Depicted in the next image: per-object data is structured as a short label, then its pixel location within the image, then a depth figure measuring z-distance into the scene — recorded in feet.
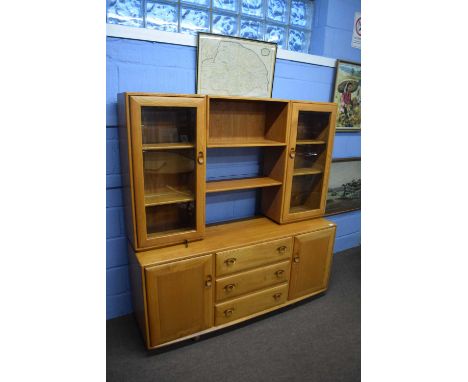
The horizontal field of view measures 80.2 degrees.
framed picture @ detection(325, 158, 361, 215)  9.15
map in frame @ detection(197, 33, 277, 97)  5.94
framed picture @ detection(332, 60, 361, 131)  7.96
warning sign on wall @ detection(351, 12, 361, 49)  7.98
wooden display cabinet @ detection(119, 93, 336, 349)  5.19
